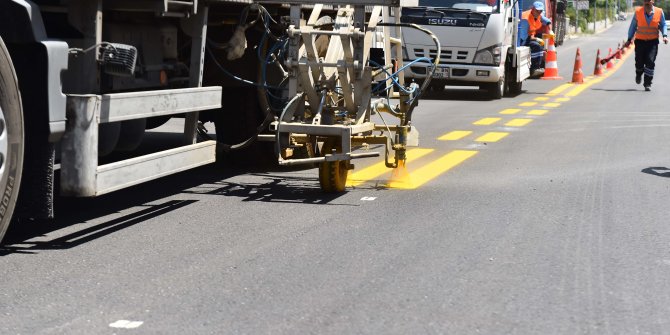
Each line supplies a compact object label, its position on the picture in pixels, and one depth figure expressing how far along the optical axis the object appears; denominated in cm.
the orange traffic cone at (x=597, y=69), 3132
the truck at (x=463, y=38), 2003
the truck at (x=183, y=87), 600
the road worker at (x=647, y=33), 2353
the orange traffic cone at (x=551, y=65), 2948
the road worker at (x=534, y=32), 2516
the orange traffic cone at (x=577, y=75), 2722
